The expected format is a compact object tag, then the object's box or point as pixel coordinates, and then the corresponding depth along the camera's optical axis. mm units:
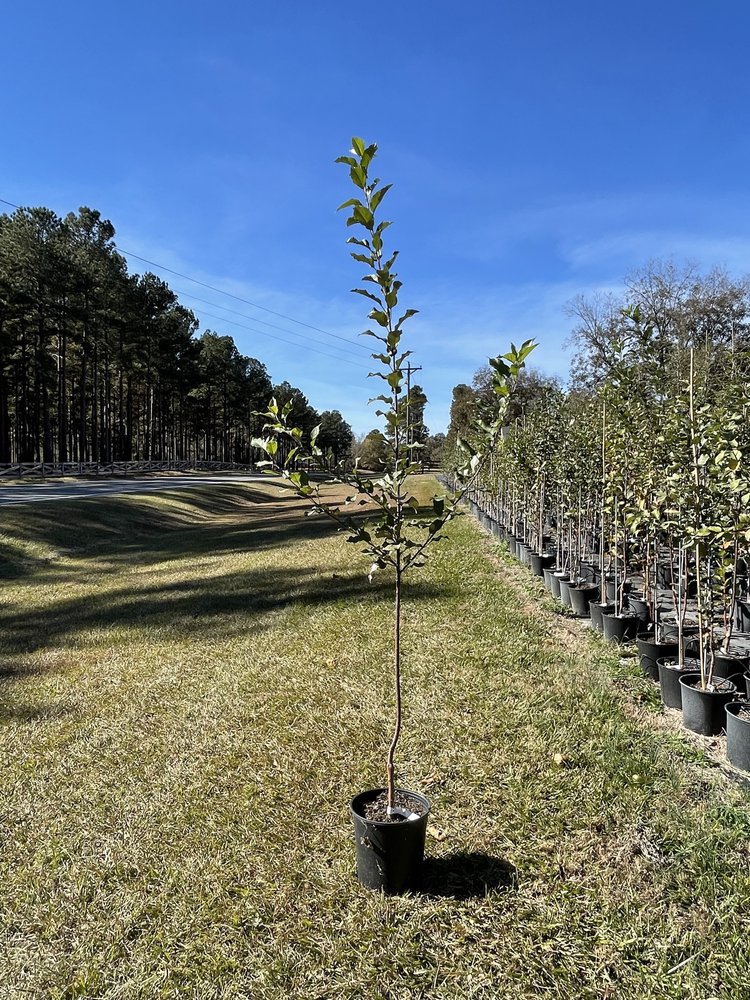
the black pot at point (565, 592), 6629
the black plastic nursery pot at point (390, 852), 2287
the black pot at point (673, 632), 4855
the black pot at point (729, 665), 3947
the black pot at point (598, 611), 5639
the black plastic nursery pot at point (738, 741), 3057
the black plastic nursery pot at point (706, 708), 3488
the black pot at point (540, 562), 8336
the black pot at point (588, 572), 7344
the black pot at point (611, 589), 6402
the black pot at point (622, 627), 5215
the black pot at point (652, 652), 4414
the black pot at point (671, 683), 3939
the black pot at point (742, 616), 5277
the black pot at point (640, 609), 5422
